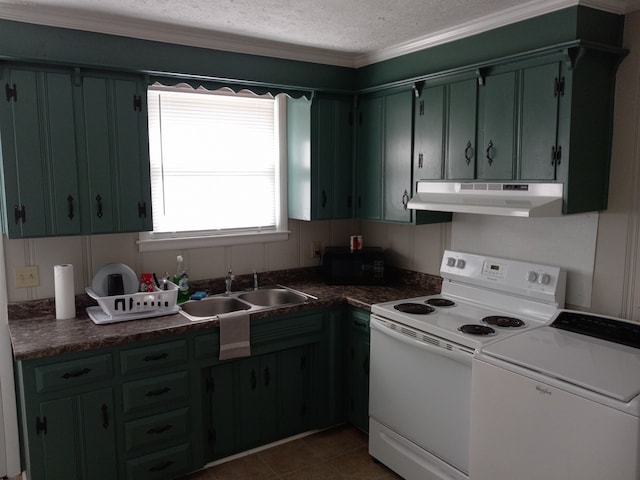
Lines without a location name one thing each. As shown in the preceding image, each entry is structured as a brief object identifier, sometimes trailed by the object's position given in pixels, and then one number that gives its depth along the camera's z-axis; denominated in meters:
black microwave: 3.52
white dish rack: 2.63
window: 3.11
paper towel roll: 2.63
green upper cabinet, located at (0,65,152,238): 2.44
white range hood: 2.29
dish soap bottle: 3.07
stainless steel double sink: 3.10
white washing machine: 1.72
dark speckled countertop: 2.34
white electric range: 2.37
